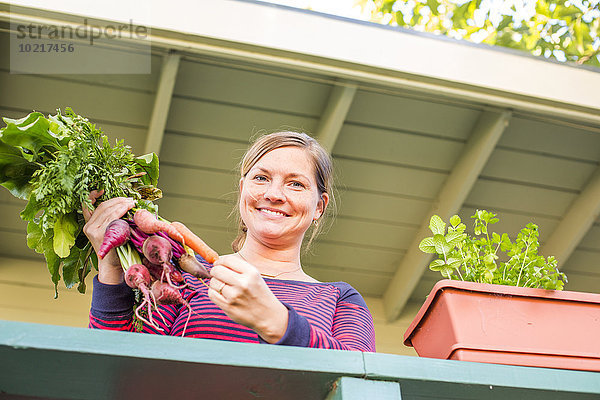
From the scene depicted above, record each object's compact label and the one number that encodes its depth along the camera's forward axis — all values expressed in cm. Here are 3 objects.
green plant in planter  127
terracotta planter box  107
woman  88
